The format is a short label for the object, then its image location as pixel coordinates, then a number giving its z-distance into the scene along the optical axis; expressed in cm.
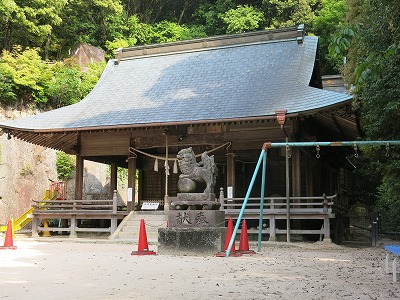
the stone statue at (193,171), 1036
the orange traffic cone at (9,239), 1130
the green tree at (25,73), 2244
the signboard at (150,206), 1698
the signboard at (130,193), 1683
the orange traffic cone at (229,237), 965
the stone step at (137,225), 1465
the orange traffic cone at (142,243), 991
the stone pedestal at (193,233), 981
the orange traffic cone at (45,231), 1665
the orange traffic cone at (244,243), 1023
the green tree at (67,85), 2434
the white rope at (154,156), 1563
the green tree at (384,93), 967
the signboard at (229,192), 1534
